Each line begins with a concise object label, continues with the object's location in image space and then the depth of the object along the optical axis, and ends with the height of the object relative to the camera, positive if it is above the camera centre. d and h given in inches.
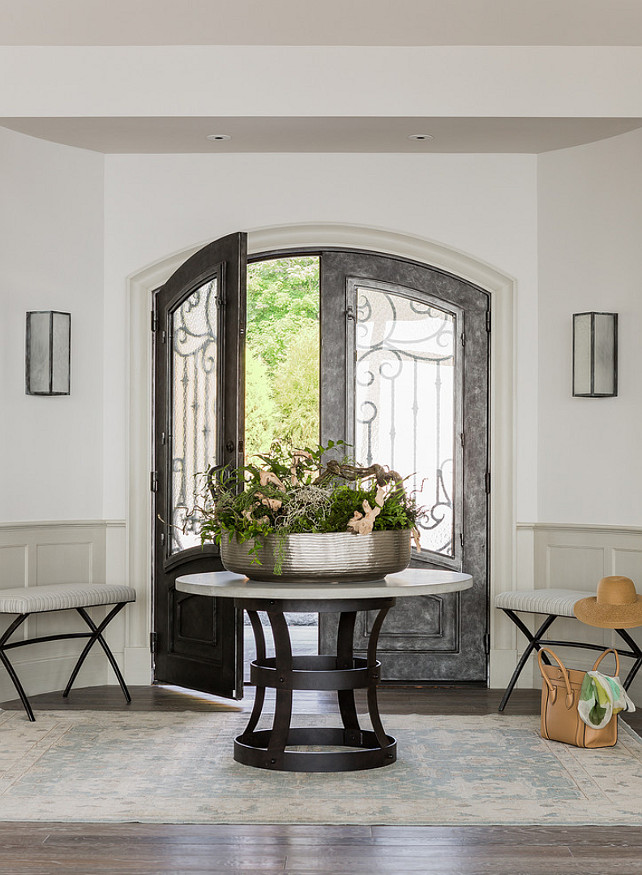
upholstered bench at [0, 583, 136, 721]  195.8 -34.0
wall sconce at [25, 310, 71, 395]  222.7 +16.9
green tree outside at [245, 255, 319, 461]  465.1 +36.4
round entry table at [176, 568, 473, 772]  152.7 -37.0
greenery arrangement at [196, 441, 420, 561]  156.6 -11.0
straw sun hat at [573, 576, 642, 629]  187.2 -31.8
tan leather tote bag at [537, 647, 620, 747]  175.8 -48.7
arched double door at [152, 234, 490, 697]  228.5 +4.1
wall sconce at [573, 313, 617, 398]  219.0 +16.9
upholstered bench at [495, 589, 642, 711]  198.5 -34.8
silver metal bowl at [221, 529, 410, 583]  155.0 -18.9
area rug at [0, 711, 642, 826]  141.8 -52.9
